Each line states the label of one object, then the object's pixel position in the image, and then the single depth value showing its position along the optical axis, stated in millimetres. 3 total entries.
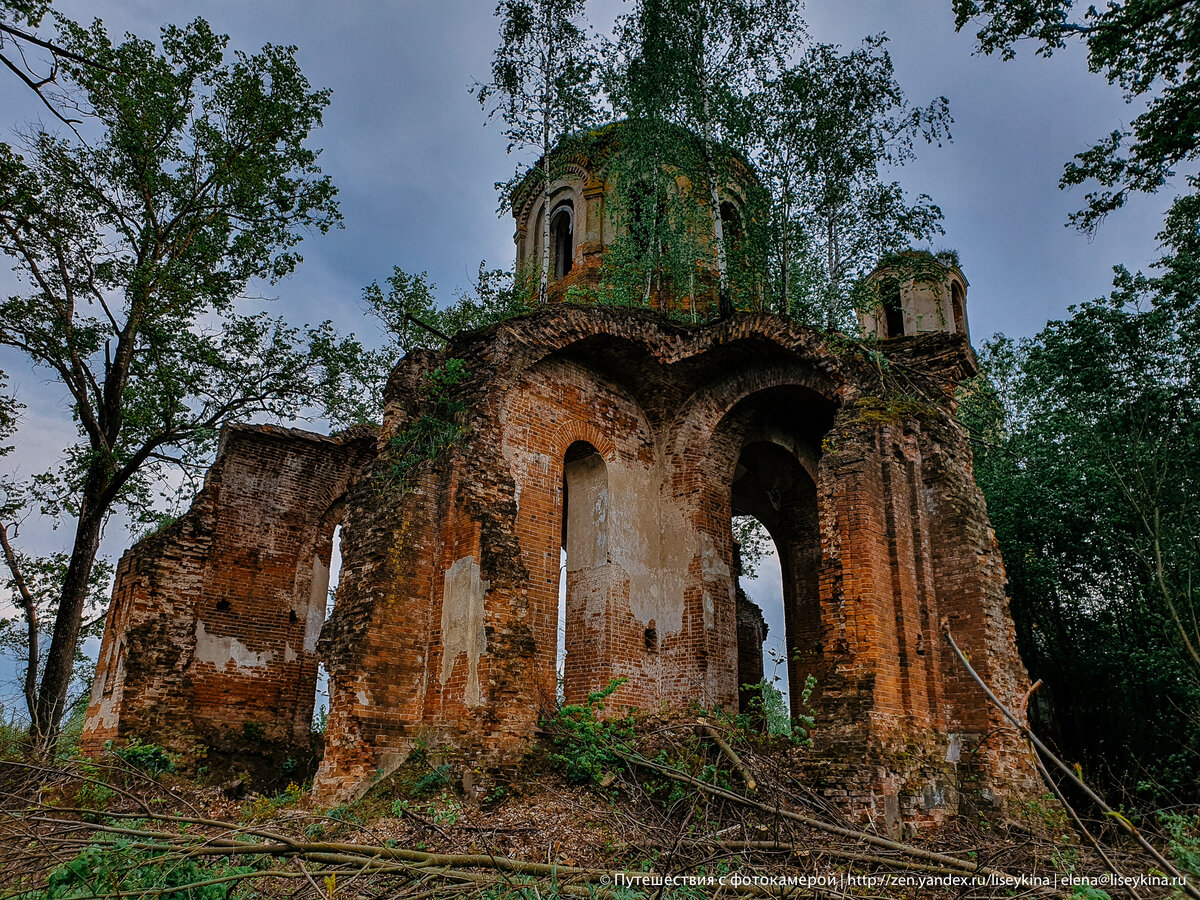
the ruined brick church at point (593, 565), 9023
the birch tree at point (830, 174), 15148
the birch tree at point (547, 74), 16562
